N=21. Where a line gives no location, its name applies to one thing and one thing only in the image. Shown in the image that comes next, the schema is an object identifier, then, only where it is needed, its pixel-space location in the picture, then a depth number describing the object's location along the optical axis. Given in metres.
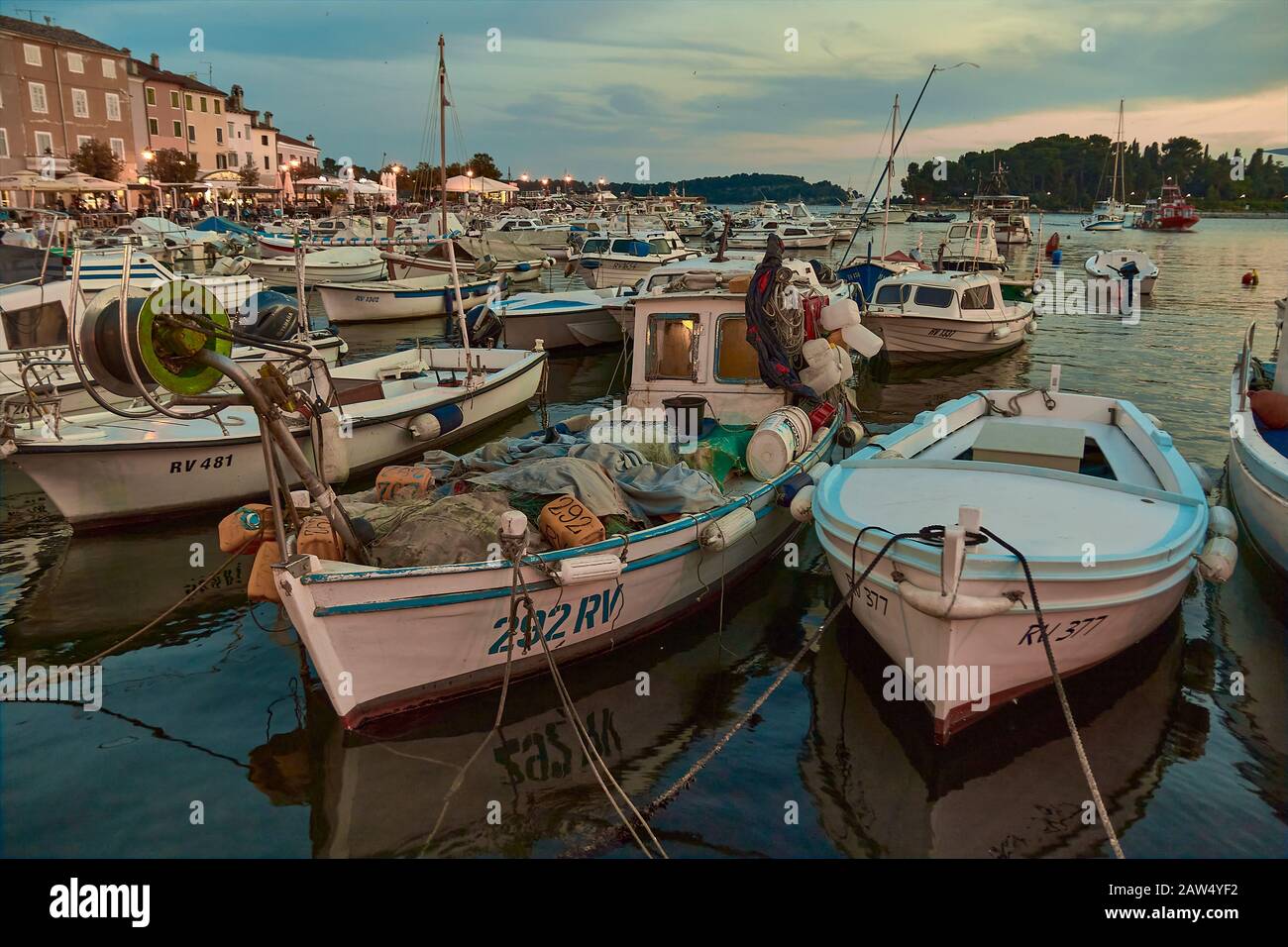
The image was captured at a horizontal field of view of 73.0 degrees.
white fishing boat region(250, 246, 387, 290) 29.89
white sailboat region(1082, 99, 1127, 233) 87.62
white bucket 9.06
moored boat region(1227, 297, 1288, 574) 8.58
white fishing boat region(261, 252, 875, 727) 5.98
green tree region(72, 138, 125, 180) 49.91
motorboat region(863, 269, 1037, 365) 21.27
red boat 88.38
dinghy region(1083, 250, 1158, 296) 35.59
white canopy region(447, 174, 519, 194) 52.56
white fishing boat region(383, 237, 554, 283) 29.38
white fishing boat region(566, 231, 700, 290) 30.06
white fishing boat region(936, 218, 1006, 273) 29.42
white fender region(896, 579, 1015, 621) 5.68
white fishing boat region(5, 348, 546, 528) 10.30
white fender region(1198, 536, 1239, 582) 7.02
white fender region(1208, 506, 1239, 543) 7.61
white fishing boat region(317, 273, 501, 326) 26.62
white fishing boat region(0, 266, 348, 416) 13.09
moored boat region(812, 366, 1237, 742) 5.87
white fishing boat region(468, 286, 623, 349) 22.05
